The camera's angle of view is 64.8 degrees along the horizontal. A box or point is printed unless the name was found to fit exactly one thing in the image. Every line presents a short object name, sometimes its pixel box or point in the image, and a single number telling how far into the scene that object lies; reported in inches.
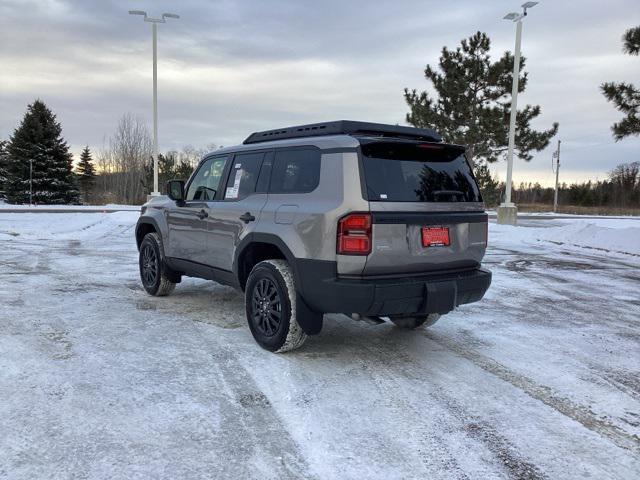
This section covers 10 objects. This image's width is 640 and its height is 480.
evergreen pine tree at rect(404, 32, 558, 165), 1097.4
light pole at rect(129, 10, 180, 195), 840.1
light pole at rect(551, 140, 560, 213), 2087.8
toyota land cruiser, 152.3
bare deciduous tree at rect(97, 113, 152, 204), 2281.0
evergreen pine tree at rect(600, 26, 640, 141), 497.7
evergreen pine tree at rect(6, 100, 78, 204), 1459.2
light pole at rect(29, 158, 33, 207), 1424.7
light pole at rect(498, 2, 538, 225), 758.5
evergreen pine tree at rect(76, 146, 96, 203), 2021.7
